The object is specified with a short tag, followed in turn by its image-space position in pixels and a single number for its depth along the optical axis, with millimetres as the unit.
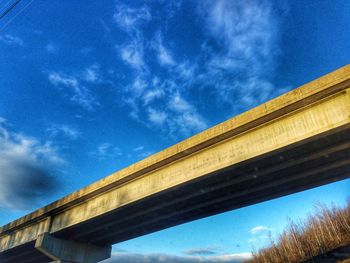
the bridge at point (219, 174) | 8688
